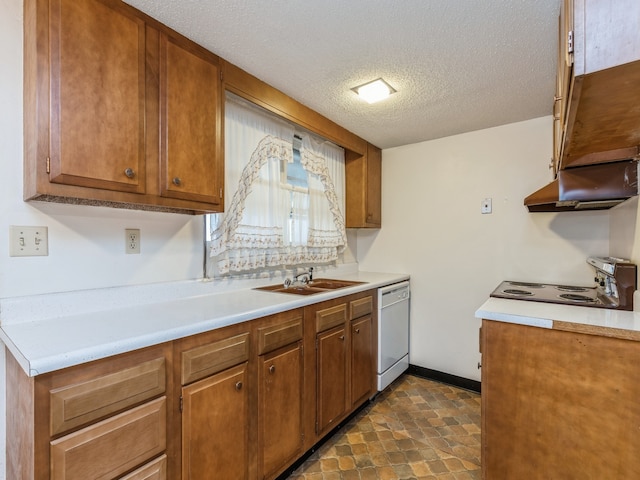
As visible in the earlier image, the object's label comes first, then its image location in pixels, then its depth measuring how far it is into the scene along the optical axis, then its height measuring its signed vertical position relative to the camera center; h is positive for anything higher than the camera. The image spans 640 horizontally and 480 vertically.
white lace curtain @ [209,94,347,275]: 2.04 +0.29
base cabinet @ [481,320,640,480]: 1.24 -0.71
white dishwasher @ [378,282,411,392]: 2.58 -0.81
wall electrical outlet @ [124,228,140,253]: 1.60 +0.00
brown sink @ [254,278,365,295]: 2.29 -0.37
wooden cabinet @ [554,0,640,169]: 0.77 +0.43
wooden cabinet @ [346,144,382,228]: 3.03 +0.49
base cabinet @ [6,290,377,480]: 0.95 -0.64
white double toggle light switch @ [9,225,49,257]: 1.27 +0.00
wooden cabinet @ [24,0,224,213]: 1.14 +0.53
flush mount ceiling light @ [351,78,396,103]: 1.96 +0.95
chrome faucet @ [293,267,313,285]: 2.50 -0.31
